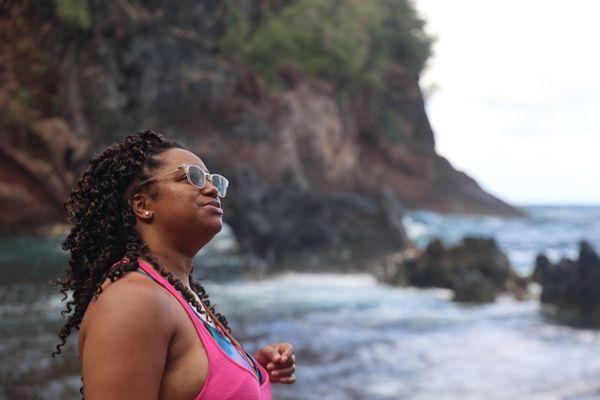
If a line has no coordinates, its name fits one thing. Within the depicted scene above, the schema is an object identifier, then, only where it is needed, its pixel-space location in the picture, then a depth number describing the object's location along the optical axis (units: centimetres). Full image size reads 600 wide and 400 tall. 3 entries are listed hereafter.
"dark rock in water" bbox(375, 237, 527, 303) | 1220
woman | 139
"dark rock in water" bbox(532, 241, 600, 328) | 1072
